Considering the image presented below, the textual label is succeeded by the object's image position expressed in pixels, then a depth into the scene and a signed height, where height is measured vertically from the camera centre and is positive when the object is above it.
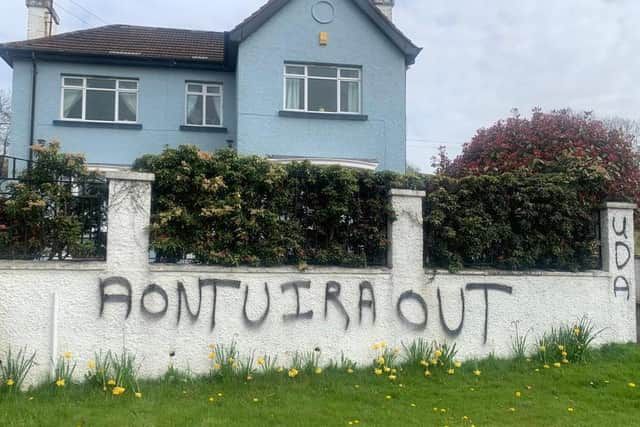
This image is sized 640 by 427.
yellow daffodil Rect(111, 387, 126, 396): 5.54 -1.49
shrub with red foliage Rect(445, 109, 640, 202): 11.42 +2.19
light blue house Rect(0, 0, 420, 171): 13.68 +3.94
